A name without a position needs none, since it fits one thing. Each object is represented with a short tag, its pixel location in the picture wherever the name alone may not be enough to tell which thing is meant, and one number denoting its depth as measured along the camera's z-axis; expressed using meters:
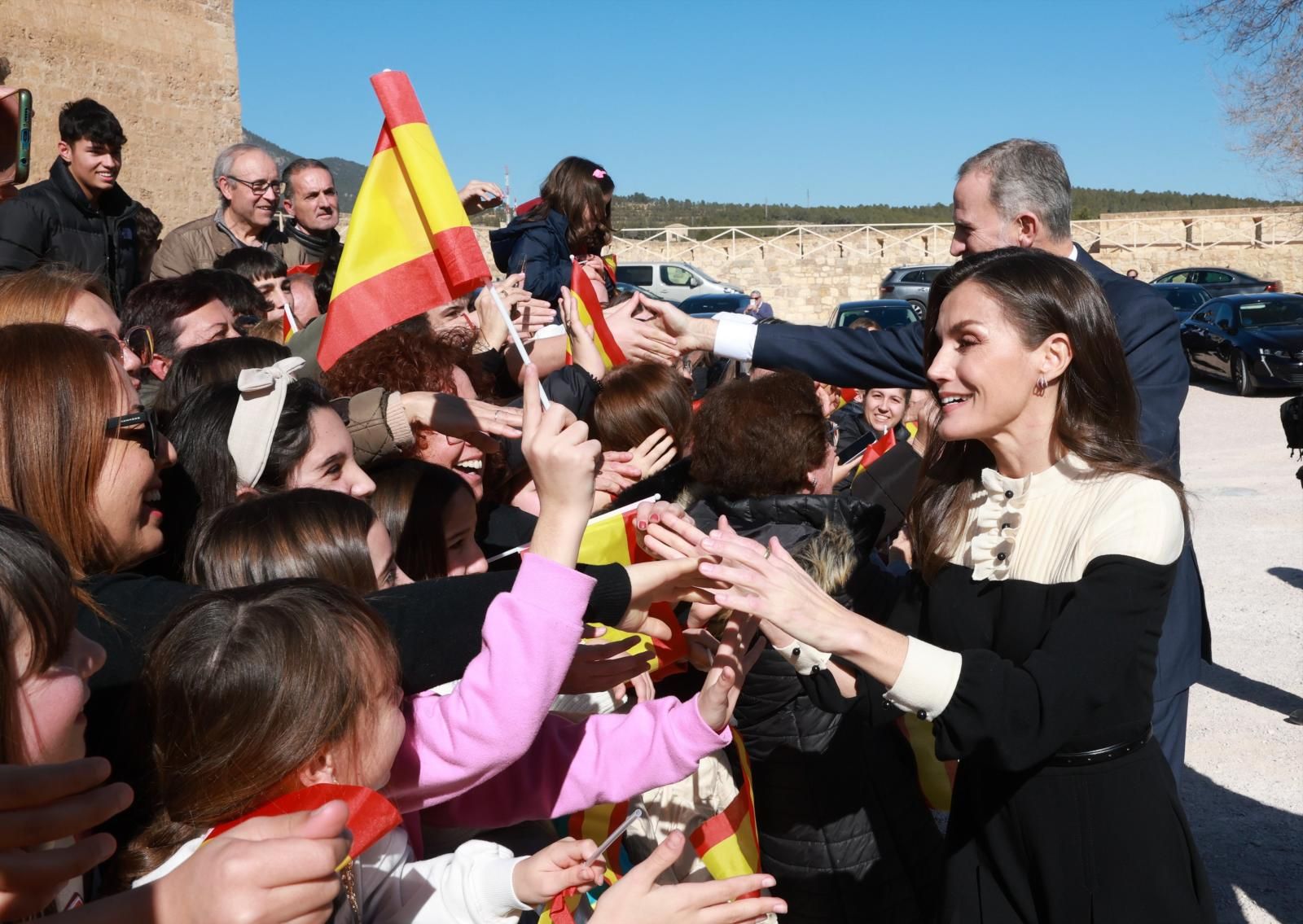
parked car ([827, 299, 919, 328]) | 18.80
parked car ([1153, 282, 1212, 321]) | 23.11
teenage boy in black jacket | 5.21
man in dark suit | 3.02
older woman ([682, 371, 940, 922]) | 2.90
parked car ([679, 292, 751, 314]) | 20.59
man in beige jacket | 5.74
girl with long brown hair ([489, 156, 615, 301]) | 5.21
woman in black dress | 2.00
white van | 28.98
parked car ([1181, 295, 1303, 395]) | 16.94
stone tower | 14.92
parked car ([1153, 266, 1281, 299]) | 24.61
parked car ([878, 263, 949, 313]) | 27.02
